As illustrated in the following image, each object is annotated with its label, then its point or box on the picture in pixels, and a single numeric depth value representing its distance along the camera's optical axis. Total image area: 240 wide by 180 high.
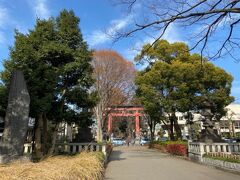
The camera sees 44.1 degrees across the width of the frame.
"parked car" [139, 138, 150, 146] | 50.72
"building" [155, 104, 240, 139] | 65.47
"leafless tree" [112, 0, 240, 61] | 7.41
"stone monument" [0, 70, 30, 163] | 7.50
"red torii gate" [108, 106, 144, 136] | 48.35
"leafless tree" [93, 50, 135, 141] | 26.53
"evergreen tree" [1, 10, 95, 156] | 10.95
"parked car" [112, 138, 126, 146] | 52.42
